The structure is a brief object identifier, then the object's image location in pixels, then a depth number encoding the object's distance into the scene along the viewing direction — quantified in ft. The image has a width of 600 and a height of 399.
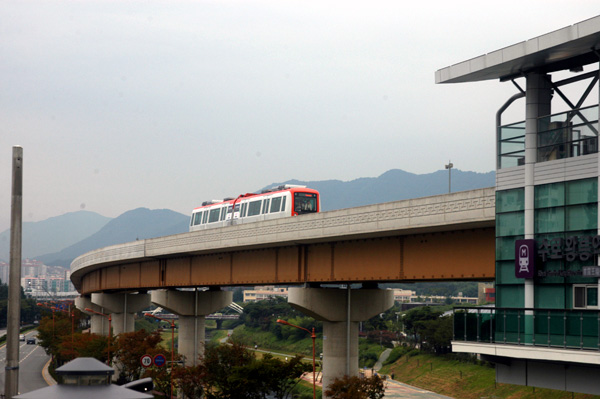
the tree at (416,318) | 379.14
